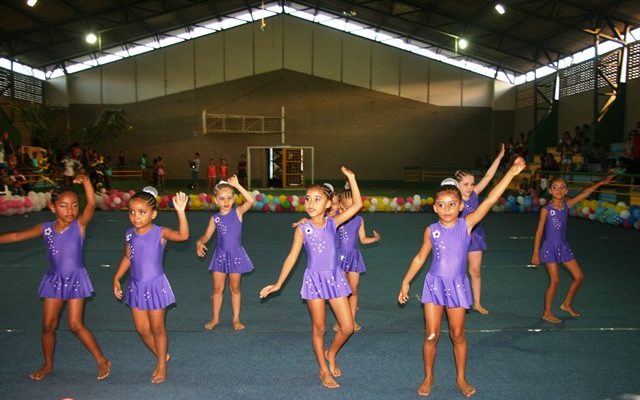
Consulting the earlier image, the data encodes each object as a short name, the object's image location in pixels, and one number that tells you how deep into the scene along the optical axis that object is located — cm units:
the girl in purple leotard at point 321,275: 376
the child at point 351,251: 500
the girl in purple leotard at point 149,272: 372
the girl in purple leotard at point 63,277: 380
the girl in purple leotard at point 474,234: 523
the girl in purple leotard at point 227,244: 493
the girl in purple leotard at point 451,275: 357
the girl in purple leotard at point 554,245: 523
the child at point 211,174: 2395
